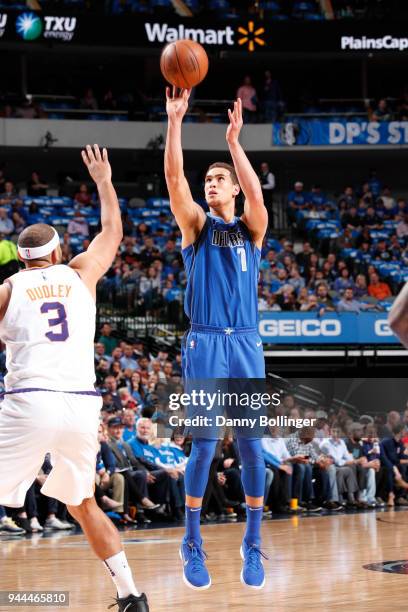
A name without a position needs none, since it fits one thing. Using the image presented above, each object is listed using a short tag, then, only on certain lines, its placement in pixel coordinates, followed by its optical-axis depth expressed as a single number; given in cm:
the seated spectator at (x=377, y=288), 2095
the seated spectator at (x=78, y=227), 2231
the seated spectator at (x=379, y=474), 1600
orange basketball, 721
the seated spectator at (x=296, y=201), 2608
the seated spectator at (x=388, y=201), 2647
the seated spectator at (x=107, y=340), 1803
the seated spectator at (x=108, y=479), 1308
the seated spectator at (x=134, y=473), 1328
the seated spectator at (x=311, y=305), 1927
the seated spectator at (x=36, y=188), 2509
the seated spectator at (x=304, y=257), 2203
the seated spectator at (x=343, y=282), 2109
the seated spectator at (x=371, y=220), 2528
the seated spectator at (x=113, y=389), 1418
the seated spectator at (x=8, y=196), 2258
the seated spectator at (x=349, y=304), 1964
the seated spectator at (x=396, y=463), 1598
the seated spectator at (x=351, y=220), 2528
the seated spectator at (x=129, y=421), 1373
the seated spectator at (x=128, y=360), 1669
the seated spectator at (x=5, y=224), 2077
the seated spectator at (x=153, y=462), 1368
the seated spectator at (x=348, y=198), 2621
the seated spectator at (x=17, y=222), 2133
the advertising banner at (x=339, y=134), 2712
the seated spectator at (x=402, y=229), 2477
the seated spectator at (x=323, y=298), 1939
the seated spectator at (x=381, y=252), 2359
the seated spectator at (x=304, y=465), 1494
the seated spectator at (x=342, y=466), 1548
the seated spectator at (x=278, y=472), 1470
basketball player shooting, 709
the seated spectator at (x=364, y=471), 1575
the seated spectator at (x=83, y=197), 2461
